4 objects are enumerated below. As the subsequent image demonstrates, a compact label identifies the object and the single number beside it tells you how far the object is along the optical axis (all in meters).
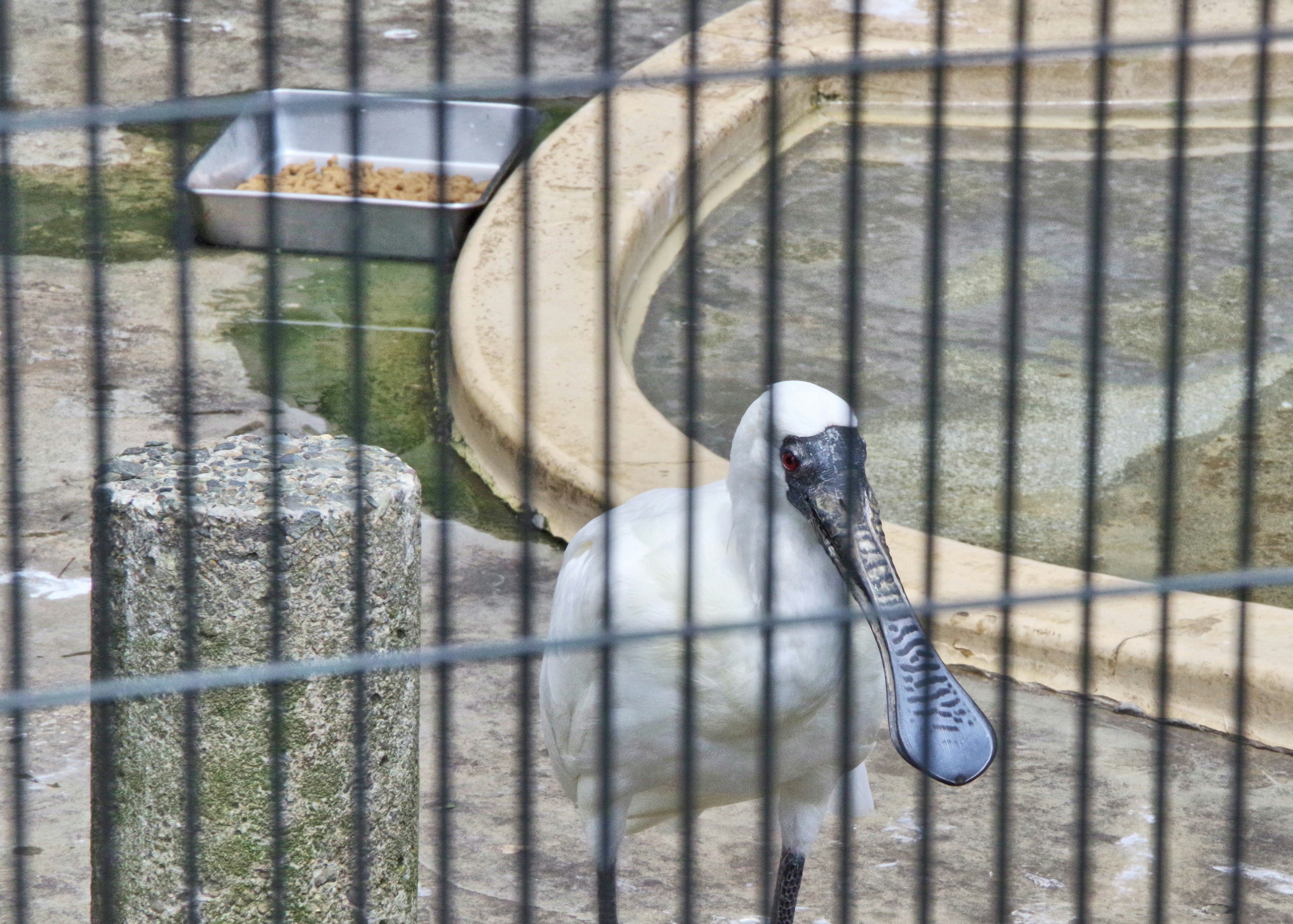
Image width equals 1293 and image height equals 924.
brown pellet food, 15.15
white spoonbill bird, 6.56
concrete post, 6.48
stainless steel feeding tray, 14.42
